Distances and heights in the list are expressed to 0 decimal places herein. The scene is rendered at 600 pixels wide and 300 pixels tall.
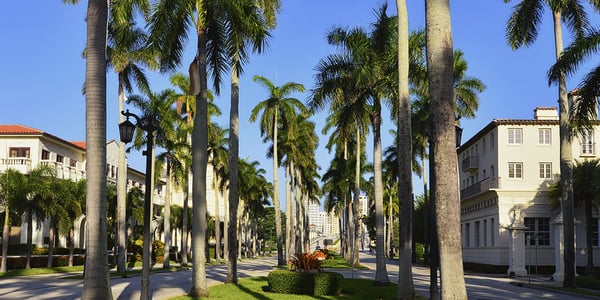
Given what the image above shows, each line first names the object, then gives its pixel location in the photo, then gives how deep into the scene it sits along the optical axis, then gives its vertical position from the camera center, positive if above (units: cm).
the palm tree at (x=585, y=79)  2406 +520
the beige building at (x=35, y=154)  4975 +456
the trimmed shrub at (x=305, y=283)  2192 -255
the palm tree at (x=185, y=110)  4850 +768
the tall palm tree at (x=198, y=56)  2075 +566
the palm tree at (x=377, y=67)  2658 +609
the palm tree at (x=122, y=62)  3509 +833
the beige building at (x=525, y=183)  4947 +213
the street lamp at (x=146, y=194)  1614 +36
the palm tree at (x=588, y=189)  4277 +136
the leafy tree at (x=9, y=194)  3619 +79
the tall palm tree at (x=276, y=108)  5075 +802
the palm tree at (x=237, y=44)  2298 +612
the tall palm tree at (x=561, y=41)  2944 +862
